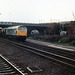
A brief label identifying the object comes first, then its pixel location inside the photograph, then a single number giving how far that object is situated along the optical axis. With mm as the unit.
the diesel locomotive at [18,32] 25922
